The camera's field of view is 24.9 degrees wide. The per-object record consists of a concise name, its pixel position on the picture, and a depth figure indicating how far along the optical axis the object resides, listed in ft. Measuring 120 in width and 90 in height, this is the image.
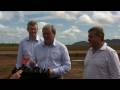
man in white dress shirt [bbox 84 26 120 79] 7.61
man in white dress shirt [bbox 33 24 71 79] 8.75
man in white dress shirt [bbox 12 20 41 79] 9.82
